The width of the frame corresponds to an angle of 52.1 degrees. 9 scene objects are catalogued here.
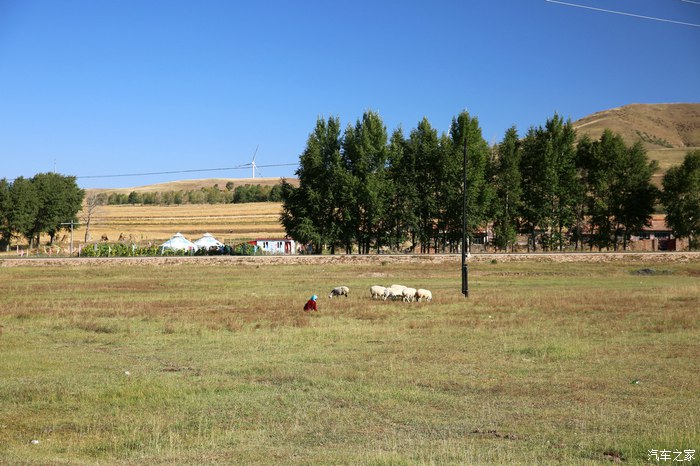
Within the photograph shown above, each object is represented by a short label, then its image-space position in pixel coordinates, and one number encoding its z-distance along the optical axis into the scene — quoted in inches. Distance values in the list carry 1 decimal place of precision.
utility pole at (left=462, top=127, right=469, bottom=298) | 1357.0
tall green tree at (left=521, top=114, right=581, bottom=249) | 3097.9
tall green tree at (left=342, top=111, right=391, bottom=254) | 2952.8
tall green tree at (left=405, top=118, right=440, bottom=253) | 3034.0
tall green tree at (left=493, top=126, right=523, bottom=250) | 3102.9
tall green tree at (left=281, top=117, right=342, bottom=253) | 2977.4
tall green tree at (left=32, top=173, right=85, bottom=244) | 3988.7
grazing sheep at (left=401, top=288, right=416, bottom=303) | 1245.1
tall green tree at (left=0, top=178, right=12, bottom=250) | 3792.1
